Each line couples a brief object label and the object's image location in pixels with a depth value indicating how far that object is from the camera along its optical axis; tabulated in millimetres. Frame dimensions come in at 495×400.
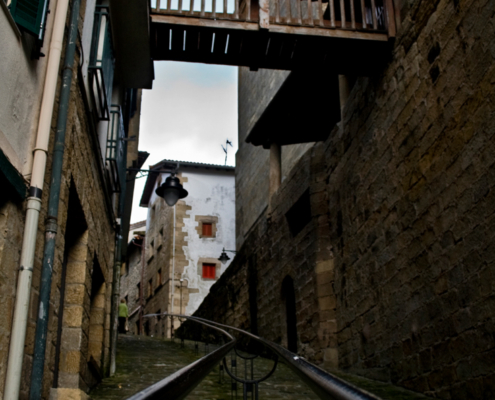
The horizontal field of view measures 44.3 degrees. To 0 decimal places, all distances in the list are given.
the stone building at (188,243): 26422
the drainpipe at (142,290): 30180
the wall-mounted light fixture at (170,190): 8648
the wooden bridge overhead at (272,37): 7141
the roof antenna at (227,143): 33256
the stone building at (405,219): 4906
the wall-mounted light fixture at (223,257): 19594
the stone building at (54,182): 3471
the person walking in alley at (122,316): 17562
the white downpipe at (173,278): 25609
